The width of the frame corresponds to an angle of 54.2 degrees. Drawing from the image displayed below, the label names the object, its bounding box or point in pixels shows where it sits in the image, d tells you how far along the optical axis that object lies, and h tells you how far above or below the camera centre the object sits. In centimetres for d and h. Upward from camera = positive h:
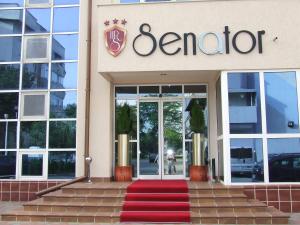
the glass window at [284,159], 682 -43
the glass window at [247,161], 687 -47
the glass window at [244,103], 697 +91
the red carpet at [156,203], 565 -126
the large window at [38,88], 795 +150
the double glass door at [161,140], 827 +4
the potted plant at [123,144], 783 -8
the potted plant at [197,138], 784 +8
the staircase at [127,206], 560 -130
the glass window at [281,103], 692 +89
